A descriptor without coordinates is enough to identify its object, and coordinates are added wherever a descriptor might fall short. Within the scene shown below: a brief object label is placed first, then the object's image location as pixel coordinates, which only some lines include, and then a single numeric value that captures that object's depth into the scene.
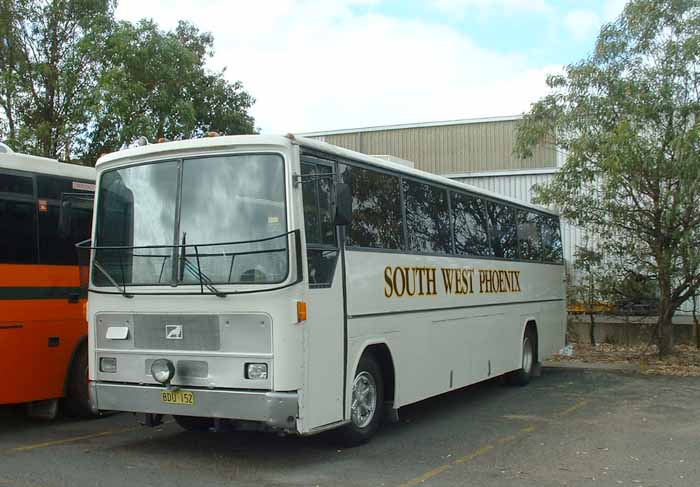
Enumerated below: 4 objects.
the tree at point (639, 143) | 14.52
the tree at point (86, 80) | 16.77
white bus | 7.17
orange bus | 8.84
